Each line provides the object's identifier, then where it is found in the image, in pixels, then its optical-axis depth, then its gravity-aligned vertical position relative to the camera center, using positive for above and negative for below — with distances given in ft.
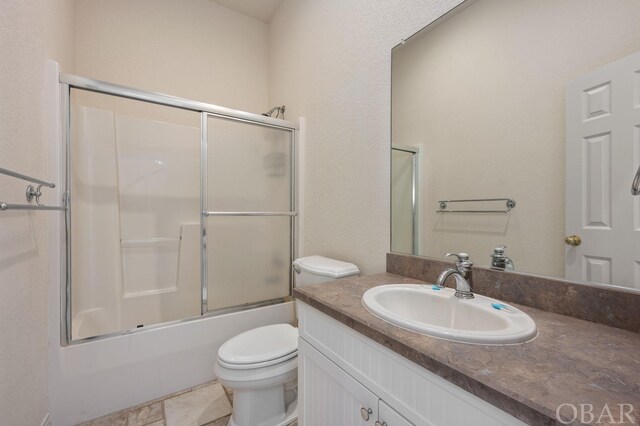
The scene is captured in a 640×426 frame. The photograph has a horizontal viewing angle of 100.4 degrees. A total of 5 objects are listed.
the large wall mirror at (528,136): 2.33 +0.81
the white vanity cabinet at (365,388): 1.78 -1.51
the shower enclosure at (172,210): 5.54 +0.03
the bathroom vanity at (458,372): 1.46 -1.02
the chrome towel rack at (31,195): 2.68 +0.23
